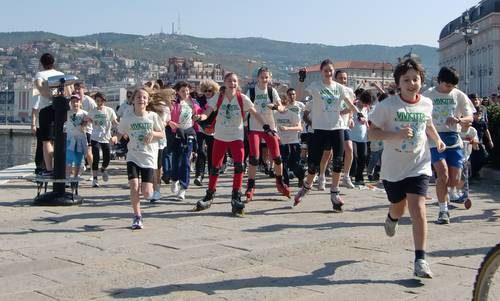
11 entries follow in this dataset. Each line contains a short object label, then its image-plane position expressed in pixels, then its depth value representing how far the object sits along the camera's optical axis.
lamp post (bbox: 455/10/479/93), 43.18
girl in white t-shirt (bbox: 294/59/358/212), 8.70
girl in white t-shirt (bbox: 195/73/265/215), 8.72
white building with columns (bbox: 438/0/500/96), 110.69
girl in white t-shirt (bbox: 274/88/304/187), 12.61
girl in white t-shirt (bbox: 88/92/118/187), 12.40
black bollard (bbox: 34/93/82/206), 9.05
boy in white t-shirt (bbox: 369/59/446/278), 5.47
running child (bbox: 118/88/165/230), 7.67
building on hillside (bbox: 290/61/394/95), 170.57
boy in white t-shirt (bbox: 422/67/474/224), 7.96
